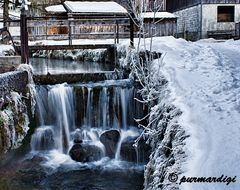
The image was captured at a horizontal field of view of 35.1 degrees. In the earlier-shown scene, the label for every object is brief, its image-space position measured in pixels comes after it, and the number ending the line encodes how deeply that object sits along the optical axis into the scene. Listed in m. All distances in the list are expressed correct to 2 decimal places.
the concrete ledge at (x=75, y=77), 12.53
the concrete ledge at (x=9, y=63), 11.68
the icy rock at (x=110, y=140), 9.95
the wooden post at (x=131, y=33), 14.27
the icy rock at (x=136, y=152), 9.50
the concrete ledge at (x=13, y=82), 9.19
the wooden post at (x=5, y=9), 23.93
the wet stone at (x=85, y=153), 9.62
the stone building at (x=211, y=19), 26.62
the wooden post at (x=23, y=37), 12.27
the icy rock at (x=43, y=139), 10.45
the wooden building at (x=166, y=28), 27.75
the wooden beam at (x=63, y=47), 13.73
